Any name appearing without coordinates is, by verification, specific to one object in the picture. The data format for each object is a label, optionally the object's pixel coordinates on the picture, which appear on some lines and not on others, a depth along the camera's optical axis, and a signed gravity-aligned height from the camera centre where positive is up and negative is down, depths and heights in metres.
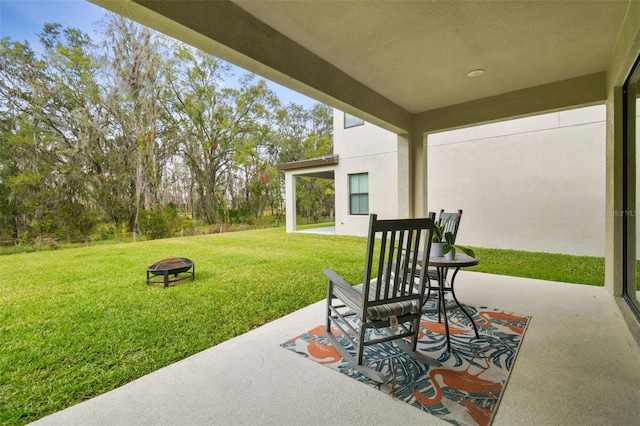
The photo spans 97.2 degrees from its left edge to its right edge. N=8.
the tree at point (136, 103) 10.84 +4.47
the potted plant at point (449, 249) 2.54 -0.37
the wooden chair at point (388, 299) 1.88 -0.64
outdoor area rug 1.66 -1.15
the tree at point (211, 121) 13.70 +4.70
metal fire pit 4.37 -0.88
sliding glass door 2.87 +0.17
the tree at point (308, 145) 17.48 +4.17
